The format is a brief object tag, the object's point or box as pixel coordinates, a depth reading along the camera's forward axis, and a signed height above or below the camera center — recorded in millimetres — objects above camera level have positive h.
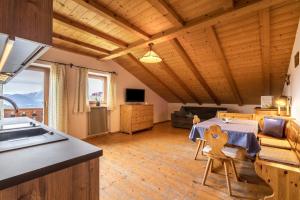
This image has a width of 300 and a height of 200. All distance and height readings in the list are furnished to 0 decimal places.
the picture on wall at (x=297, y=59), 2815 +753
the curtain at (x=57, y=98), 3824 +82
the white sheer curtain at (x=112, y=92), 5137 +301
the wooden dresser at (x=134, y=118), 5293 -589
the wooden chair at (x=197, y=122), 3166 -427
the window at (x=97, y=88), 4980 +444
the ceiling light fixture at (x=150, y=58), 3222 +891
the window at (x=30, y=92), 3410 +227
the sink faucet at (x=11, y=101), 1344 +4
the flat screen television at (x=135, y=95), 5789 +232
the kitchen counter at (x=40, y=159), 656 -298
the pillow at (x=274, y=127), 3057 -533
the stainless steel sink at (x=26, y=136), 988 -279
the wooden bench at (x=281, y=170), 1681 -797
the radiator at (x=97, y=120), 4758 -605
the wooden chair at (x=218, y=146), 2098 -627
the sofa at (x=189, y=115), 6210 -574
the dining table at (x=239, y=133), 2162 -479
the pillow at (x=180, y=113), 6402 -500
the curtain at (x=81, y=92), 4316 +258
